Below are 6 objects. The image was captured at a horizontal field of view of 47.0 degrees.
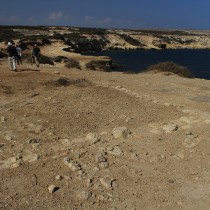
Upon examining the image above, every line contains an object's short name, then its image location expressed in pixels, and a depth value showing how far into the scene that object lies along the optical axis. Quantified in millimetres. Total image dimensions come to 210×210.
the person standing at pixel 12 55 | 11067
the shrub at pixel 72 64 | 19615
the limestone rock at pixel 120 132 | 5967
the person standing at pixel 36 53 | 13701
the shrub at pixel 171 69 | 14716
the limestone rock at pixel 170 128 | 6187
